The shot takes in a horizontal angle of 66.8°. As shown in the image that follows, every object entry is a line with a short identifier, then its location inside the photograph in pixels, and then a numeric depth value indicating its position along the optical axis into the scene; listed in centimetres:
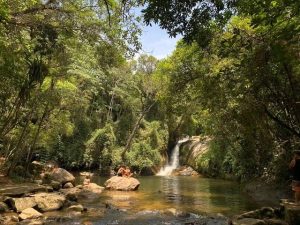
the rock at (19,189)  846
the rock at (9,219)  676
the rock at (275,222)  563
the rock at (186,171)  1963
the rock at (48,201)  794
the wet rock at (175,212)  780
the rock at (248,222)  568
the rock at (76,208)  813
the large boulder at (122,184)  1222
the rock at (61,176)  1311
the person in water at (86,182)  1271
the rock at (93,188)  1185
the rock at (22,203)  761
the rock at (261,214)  646
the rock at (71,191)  962
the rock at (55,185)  1145
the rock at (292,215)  541
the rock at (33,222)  668
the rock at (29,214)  716
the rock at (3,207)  744
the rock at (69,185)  1251
